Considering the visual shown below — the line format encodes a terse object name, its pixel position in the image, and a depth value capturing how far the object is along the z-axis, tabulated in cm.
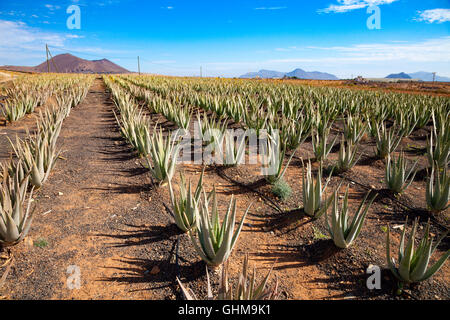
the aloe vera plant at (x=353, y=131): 379
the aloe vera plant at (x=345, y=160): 318
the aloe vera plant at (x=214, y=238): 158
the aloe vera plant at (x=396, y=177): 264
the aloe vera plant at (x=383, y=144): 369
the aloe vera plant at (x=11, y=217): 173
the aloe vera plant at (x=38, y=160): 251
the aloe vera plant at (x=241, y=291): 113
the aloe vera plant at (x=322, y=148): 337
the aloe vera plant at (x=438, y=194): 224
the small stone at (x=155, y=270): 173
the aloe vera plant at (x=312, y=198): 219
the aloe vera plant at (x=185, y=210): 199
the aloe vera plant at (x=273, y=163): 279
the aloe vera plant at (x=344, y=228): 182
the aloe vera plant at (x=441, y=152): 319
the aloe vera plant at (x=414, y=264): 150
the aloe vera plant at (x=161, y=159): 267
